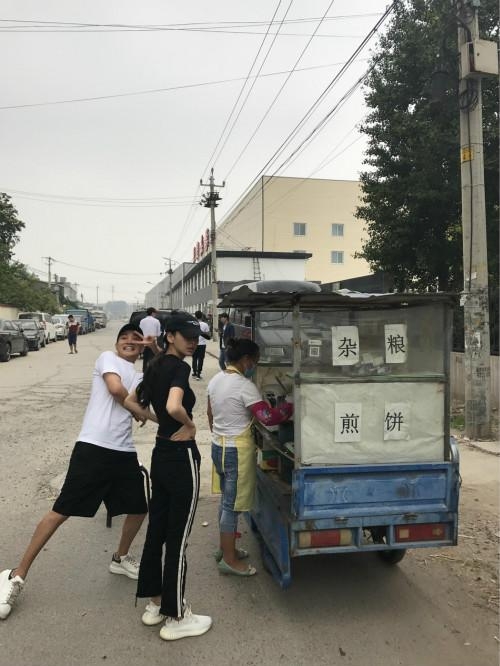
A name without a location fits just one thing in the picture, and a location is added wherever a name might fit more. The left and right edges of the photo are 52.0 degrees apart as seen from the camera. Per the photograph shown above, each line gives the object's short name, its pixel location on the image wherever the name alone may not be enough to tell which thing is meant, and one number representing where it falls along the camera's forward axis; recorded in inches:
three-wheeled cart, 118.0
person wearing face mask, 134.3
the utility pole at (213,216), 1138.7
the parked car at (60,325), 1339.8
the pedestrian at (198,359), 498.6
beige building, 1899.6
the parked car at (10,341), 720.3
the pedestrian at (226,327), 449.6
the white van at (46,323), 1117.7
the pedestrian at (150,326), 452.8
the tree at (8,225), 1422.2
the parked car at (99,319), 2599.7
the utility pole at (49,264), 3284.9
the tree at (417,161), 424.5
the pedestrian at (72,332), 828.0
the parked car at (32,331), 941.2
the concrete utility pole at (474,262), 281.9
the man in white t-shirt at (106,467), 125.8
